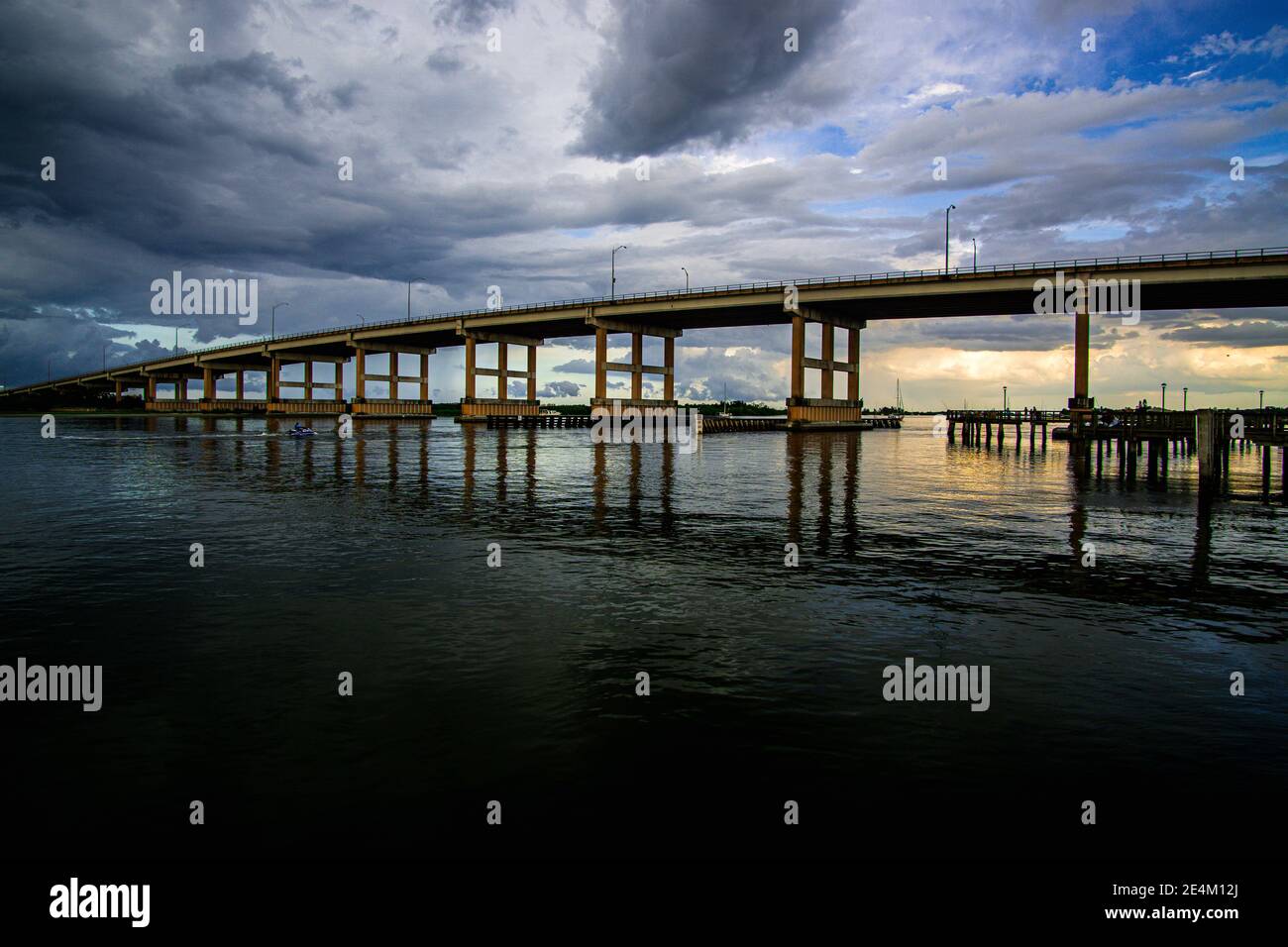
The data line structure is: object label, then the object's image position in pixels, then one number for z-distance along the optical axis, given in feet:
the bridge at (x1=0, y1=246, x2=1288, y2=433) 259.39
